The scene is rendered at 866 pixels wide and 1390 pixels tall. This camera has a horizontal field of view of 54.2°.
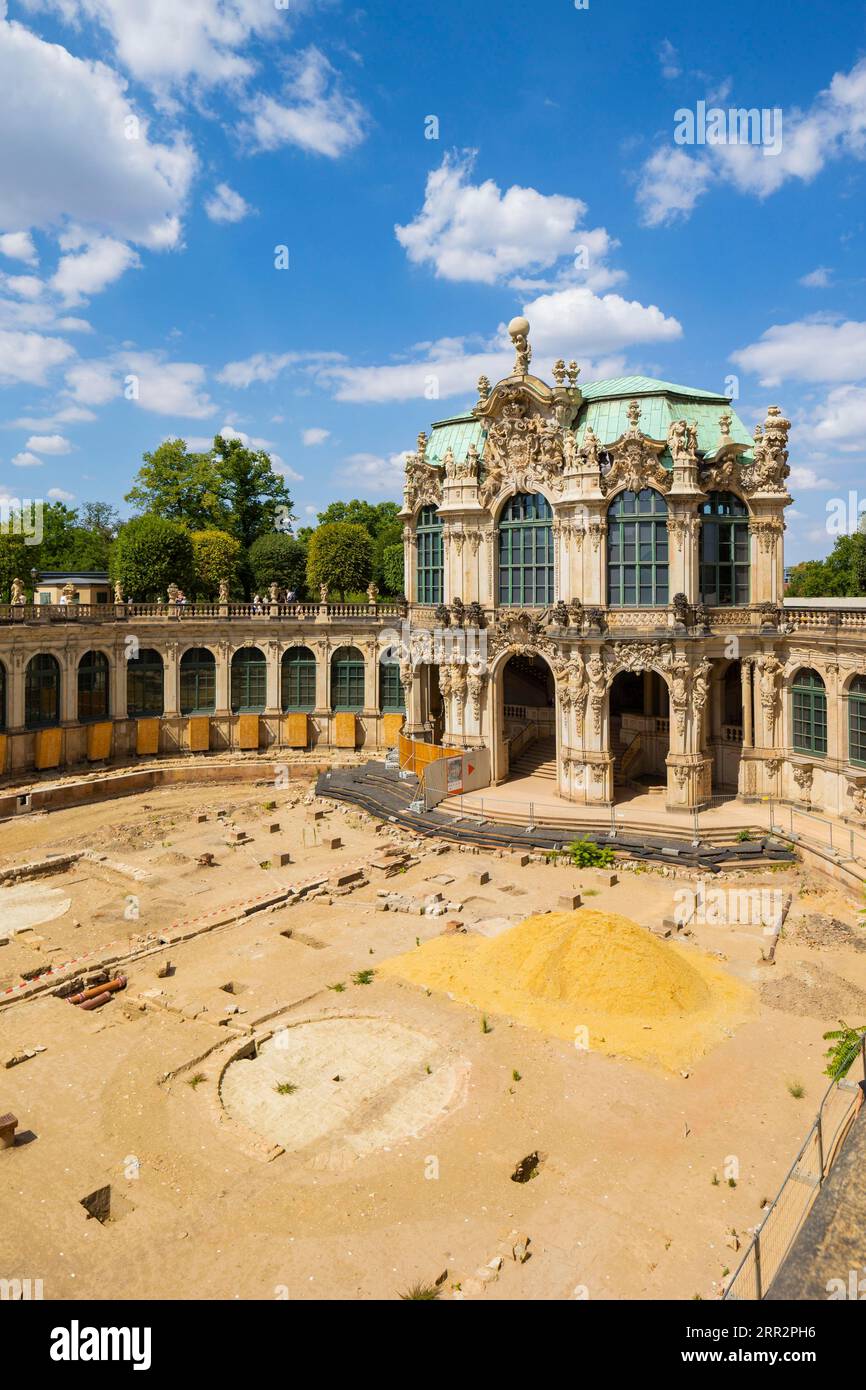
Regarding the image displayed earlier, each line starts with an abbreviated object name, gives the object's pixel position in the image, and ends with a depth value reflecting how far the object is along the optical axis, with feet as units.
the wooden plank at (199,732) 168.25
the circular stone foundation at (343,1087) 54.39
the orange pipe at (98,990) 72.54
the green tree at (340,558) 229.45
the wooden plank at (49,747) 148.06
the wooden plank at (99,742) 156.46
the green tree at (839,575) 250.16
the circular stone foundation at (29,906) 90.58
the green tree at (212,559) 227.40
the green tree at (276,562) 235.40
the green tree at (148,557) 195.11
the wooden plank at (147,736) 163.73
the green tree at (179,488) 260.42
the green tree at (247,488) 272.72
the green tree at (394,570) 243.60
